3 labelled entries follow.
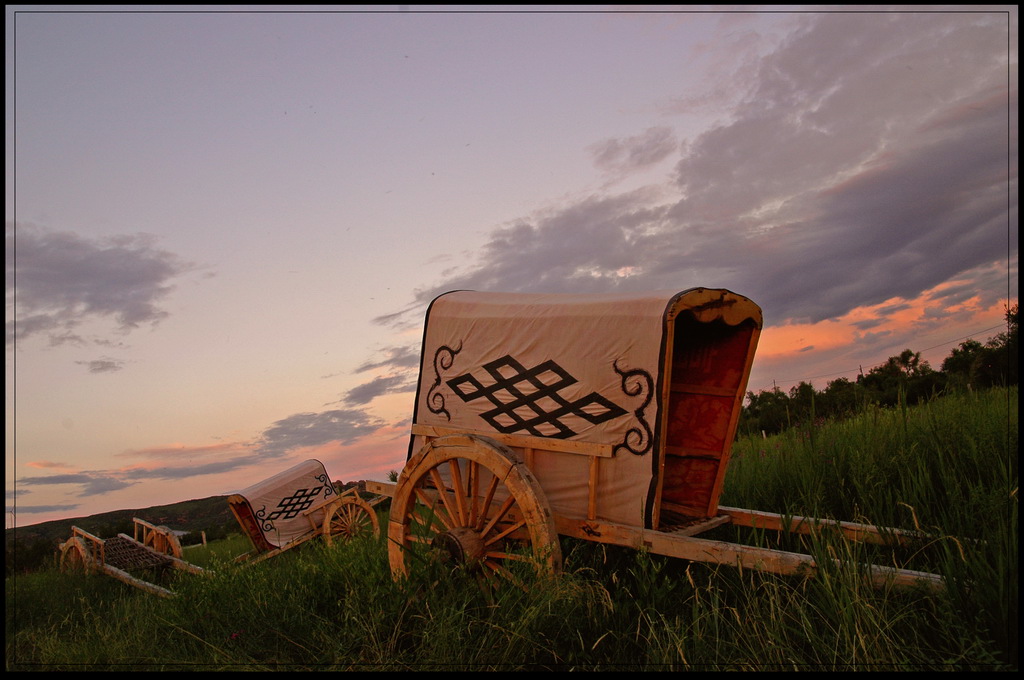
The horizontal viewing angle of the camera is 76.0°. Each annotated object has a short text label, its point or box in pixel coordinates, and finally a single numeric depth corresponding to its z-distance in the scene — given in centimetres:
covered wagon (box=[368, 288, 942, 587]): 408
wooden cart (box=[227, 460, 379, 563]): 1052
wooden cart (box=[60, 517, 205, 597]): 1031
